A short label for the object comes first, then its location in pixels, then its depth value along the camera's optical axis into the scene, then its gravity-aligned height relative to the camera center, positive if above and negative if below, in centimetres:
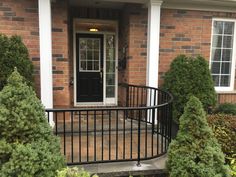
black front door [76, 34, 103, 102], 627 -2
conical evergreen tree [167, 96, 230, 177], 278 -94
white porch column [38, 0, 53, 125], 418 +24
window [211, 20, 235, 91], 574 +29
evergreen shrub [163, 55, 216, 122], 488 -31
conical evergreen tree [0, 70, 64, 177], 226 -71
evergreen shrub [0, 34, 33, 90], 395 +12
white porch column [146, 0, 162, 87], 470 +47
